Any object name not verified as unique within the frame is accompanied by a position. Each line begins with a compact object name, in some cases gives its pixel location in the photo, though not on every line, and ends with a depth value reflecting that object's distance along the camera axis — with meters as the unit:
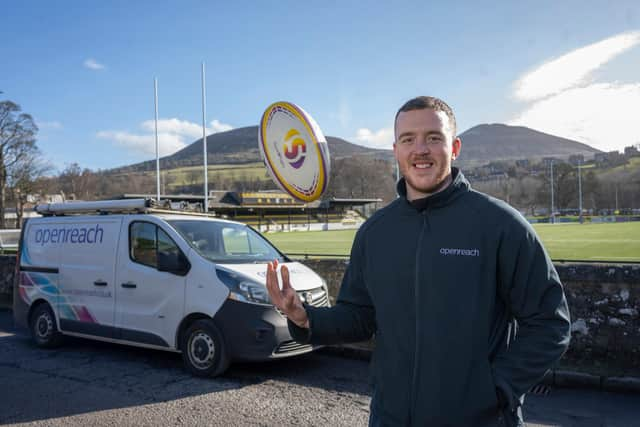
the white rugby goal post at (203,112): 33.34
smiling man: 1.93
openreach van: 6.34
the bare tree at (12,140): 45.50
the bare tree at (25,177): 46.41
